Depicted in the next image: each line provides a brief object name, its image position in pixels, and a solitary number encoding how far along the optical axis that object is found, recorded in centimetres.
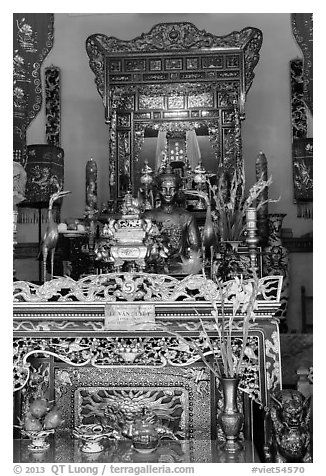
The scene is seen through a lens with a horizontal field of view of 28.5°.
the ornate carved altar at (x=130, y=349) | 266
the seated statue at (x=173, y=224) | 383
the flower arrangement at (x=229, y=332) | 254
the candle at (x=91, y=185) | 452
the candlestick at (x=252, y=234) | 298
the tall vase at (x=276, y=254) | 457
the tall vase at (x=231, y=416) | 246
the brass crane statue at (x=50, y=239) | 321
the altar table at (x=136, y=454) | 240
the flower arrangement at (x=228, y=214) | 397
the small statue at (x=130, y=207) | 312
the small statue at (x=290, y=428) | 241
